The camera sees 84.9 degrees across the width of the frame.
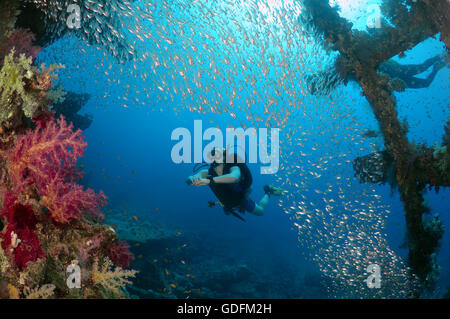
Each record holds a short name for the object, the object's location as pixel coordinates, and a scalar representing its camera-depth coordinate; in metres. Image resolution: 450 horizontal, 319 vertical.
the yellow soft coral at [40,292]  2.31
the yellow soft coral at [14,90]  2.81
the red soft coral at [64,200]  2.80
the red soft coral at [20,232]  2.57
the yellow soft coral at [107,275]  2.76
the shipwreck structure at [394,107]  4.20
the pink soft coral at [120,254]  3.19
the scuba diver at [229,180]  5.72
